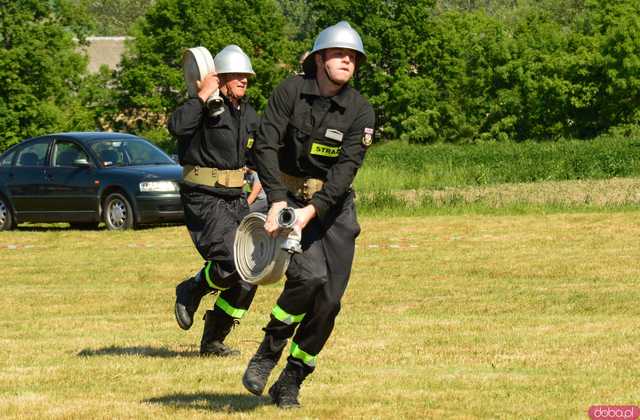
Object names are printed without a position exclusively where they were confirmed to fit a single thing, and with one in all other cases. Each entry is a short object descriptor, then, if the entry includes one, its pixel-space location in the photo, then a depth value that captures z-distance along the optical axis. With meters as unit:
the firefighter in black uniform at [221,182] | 17.11
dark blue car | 41.76
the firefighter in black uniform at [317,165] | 13.01
